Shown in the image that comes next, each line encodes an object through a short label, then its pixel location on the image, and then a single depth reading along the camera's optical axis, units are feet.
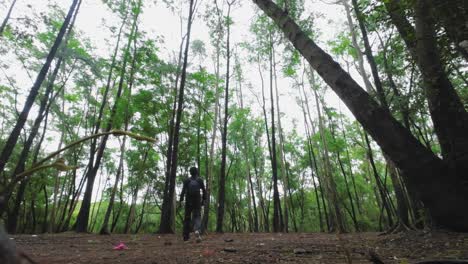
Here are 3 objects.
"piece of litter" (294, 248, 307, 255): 10.61
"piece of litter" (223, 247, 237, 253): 11.84
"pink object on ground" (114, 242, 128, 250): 14.67
